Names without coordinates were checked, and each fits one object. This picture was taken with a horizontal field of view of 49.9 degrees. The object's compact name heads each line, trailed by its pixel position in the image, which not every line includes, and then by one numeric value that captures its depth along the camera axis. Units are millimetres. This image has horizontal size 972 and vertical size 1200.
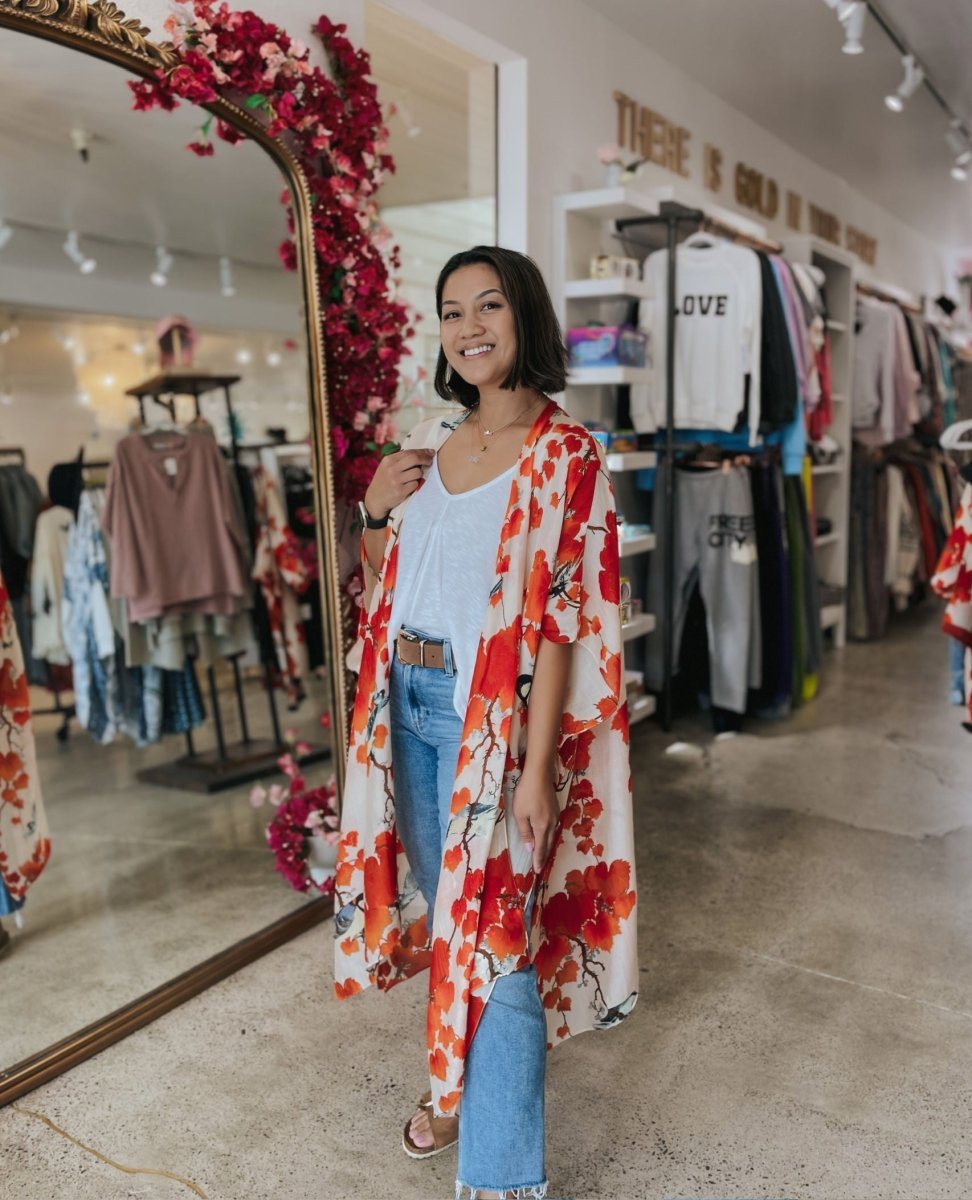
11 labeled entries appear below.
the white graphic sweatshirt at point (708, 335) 4281
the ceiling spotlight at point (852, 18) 3623
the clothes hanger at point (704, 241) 4410
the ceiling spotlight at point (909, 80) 4484
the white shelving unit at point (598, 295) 3945
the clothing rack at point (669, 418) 4234
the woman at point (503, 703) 1623
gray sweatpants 4332
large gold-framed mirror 2436
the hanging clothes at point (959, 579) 3033
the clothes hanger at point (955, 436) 3330
